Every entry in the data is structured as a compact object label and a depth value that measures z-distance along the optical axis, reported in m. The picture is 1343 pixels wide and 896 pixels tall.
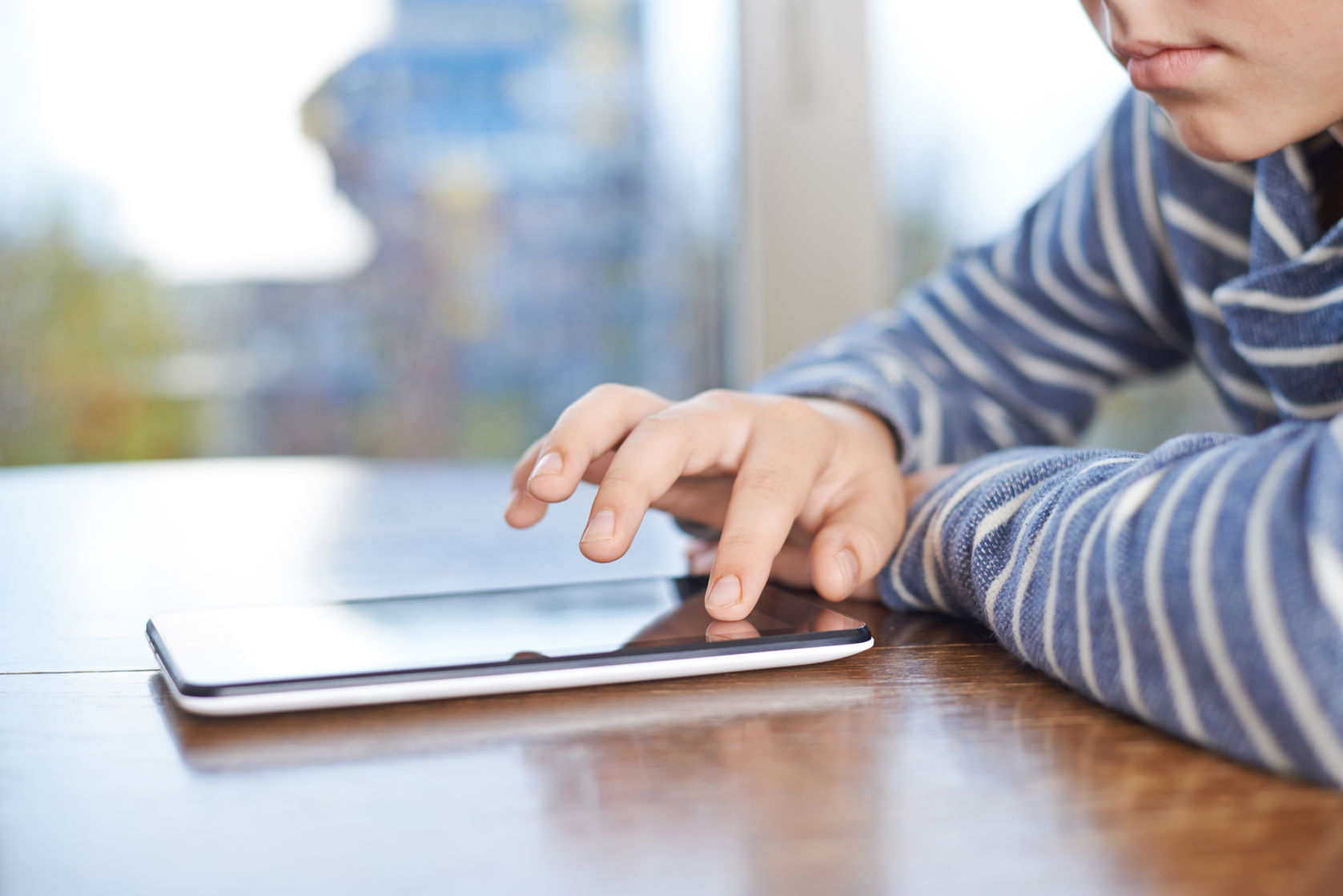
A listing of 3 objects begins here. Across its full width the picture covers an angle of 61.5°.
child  0.29
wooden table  0.22
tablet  0.32
